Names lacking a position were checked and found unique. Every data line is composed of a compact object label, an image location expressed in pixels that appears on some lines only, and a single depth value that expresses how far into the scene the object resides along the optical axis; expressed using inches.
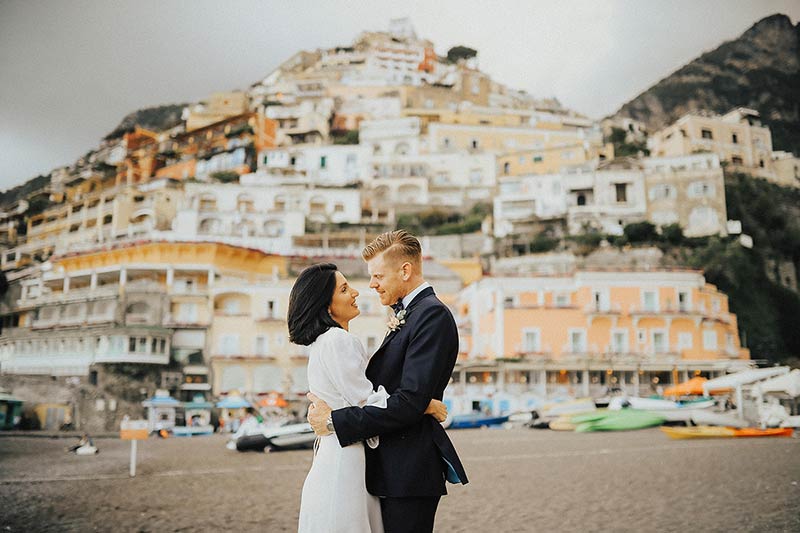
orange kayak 507.5
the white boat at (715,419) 594.2
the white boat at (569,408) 773.9
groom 83.7
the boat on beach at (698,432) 511.6
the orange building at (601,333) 1005.8
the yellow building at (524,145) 1808.6
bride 85.6
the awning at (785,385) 561.5
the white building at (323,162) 1812.3
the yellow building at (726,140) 1838.1
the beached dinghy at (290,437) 520.1
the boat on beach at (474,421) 821.2
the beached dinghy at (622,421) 646.5
